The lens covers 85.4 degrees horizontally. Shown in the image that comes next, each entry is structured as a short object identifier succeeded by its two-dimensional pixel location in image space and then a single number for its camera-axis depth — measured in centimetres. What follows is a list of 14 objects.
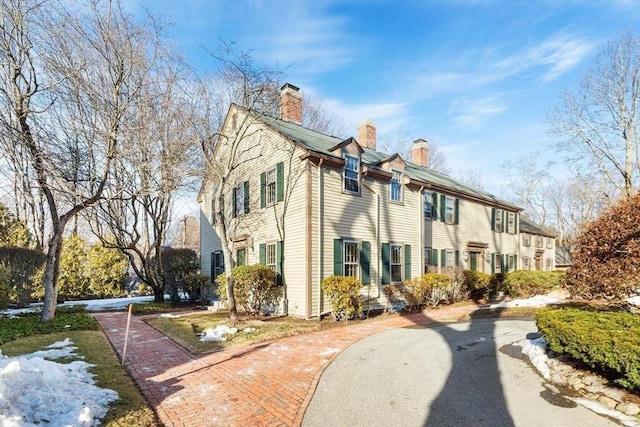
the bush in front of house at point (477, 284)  1598
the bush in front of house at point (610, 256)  608
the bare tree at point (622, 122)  1830
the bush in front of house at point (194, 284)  1691
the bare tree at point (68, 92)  981
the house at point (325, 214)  1191
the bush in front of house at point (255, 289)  1209
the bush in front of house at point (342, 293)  1104
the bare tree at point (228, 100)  1119
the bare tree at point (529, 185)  3859
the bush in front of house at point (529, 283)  1691
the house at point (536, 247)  2462
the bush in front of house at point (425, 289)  1366
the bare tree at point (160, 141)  1202
